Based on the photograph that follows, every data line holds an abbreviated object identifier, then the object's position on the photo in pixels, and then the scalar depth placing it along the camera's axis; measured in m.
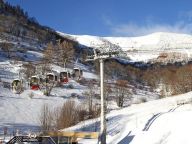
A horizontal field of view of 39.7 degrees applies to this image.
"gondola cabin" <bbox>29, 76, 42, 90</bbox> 19.53
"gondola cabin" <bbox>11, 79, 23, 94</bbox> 20.36
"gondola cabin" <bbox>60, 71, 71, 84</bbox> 19.71
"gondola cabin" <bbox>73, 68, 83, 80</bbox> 19.56
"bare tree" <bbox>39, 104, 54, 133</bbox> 32.02
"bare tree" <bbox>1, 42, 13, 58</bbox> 62.68
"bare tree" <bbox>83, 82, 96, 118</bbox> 38.10
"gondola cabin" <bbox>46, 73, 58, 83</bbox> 19.79
